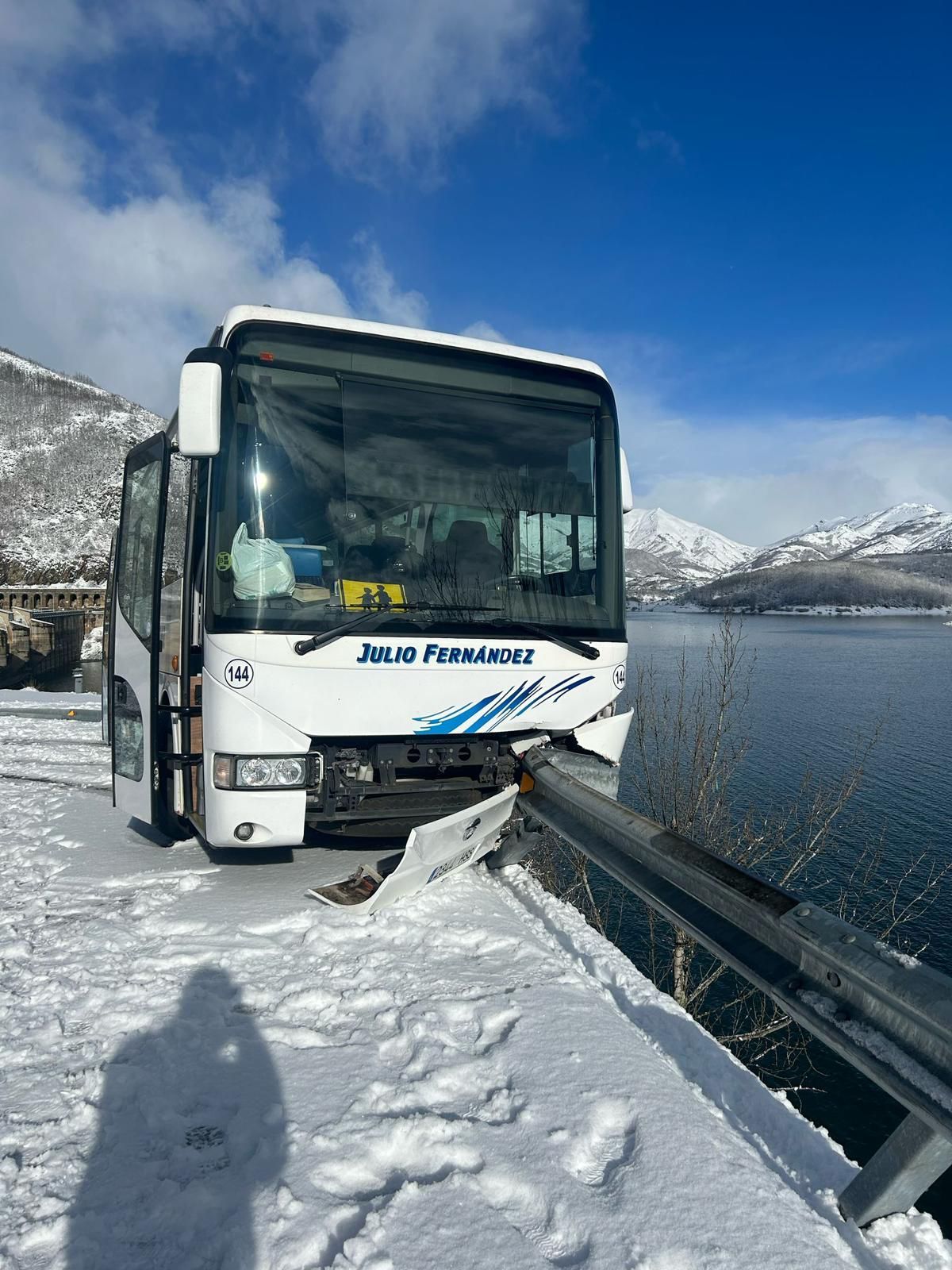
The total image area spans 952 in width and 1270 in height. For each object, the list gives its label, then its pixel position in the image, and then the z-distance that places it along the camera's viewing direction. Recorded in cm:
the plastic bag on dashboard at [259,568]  392
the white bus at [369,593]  396
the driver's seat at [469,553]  445
